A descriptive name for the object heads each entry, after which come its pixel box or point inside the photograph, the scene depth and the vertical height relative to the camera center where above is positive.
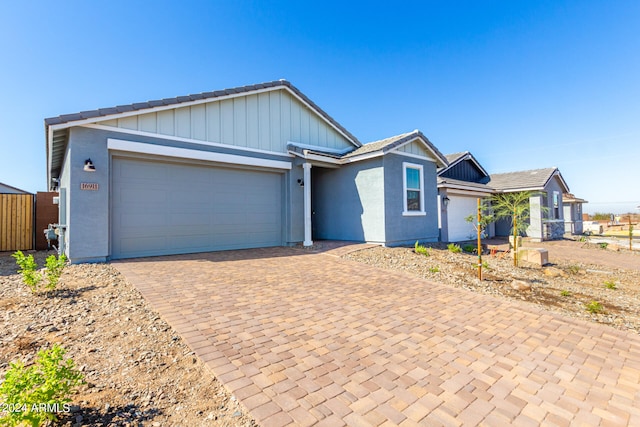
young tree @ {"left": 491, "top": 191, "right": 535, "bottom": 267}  8.37 +0.09
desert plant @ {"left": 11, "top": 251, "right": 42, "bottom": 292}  4.46 -0.81
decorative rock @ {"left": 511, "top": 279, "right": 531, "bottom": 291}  6.00 -1.56
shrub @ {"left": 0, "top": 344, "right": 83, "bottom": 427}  1.68 -1.09
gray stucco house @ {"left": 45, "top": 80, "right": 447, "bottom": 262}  7.18 +1.43
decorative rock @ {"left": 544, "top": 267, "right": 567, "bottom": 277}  7.81 -1.67
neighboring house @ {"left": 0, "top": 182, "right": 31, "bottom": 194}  21.85 +2.76
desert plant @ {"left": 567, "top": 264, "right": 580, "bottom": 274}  8.35 -1.70
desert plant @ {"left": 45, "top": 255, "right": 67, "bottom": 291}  4.64 -0.88
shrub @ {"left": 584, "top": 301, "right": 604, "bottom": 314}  4.76 -1.64
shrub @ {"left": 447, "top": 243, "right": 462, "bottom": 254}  9.96 -1.20
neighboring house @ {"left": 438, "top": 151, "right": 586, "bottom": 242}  14.62 +1.30
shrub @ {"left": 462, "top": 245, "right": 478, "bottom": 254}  10.69 -1.31
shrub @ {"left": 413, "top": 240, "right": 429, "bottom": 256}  9.16 -1.15
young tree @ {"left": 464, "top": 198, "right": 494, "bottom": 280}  6.53 -0.19
